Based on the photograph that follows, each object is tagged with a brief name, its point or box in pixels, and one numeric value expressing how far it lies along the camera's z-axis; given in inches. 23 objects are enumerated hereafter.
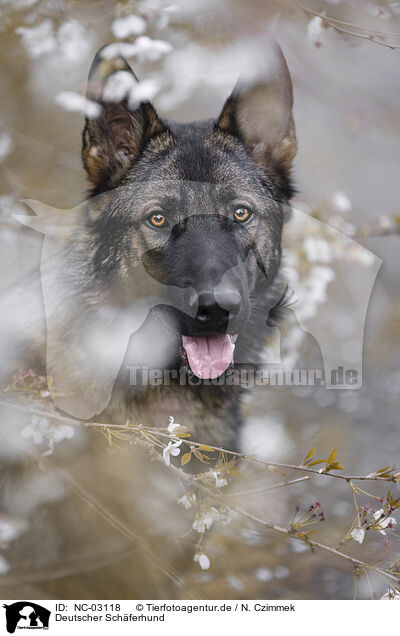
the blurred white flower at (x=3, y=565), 91.8
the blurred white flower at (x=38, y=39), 93.5
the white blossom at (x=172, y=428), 88.4
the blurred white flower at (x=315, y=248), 94.1
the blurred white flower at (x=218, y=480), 90.1
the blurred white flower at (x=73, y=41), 92.5
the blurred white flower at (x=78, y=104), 90.7
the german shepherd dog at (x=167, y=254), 90.8
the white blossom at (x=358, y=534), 89.8
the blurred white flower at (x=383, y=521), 89.5
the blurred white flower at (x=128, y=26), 92.9
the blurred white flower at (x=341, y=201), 93.7
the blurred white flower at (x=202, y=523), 91.3
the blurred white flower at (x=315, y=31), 93.5
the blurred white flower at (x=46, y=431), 91.7
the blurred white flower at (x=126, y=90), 90.7
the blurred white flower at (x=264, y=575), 92.2
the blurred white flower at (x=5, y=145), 93.0
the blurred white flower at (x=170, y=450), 88.4
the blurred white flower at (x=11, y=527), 92.1
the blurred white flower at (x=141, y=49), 91.9
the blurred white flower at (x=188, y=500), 91.4
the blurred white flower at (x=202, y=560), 91.5
